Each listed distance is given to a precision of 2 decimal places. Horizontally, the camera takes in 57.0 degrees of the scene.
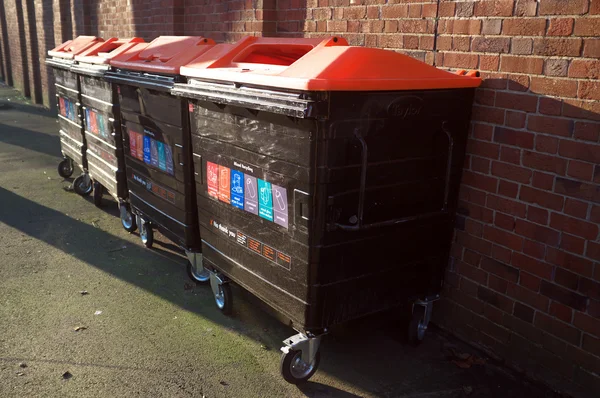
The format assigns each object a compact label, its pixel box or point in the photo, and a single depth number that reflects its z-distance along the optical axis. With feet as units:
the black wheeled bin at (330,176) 8.79
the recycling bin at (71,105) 19.89
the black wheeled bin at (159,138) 13.01
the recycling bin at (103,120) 16.62
